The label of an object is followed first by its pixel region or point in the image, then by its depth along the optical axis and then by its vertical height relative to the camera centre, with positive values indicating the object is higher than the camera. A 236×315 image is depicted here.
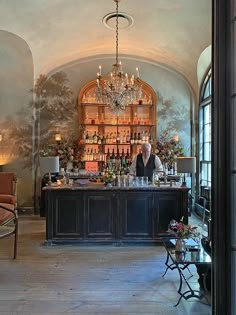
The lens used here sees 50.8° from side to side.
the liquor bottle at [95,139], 6.54 +0.60
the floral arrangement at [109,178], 4.29 -0.28
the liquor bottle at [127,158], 6.60 +0.09
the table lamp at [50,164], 4.29 -0.04
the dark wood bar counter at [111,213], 4.10 -0.85
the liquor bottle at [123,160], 6.56 +0.05
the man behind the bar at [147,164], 4.71 -0.04
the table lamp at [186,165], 4.13 -0.05
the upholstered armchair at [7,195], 4.18 -0.68
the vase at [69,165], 6.53 -0.09
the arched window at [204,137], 6.31 +0.64
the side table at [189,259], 2.49 -0.99
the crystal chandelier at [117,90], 4.99 +1.46
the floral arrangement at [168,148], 6.57 +0.37
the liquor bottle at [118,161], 6.51 +0.02
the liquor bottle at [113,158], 6.59 +0.10
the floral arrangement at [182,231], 2.85 -0.80
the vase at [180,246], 2.70 -0.92
